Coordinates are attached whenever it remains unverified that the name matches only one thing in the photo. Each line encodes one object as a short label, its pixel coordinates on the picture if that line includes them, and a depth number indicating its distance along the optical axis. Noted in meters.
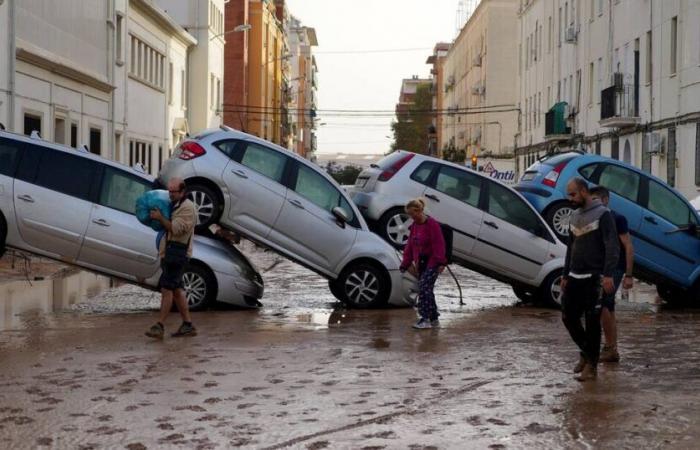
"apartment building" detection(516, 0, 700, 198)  34.50
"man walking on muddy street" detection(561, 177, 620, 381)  11.02
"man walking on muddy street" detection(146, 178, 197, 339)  13.59
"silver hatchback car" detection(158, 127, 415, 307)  16.83
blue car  19.27
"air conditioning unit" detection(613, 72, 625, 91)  40.97
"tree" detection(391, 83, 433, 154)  148.50
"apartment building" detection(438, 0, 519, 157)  82.50
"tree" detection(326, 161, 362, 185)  104.09
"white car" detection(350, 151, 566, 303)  18.22
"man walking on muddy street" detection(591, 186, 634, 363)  11.91
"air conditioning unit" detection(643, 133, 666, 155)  36.50
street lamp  63.09
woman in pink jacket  14.97
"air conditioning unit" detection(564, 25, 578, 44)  49.88
